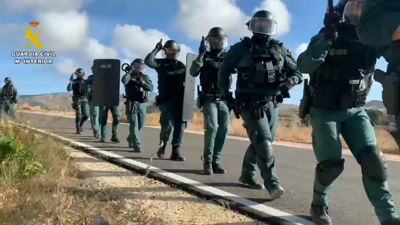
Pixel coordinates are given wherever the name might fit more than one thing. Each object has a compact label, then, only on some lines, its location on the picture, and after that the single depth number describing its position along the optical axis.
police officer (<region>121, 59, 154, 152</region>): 8.96
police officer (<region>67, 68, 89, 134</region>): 12.70
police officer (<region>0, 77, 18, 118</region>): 15.67
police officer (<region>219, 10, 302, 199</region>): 4.45
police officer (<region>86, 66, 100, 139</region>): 11.68
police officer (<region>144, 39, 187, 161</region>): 7.30
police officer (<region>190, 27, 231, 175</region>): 5.98
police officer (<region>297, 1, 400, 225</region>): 3.27
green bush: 4.13
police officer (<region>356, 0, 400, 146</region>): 2.31
